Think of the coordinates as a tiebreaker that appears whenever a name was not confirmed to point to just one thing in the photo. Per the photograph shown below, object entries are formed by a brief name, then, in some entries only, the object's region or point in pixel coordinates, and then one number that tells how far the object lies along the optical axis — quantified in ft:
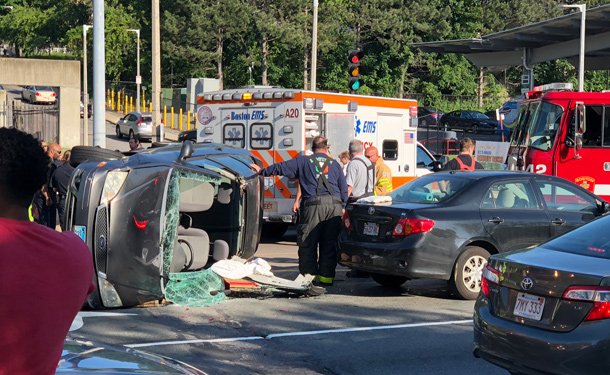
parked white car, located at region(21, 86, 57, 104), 163.51
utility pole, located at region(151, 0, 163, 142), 74.28
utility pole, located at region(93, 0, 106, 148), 46.03
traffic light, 64.38
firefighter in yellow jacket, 46.14
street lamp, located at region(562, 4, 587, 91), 107.55
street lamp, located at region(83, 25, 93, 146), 106.83
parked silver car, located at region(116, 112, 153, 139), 136.77
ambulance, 52.31
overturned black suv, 30.25
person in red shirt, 9.15
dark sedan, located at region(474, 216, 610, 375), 19.27
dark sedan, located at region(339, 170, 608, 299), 33.68
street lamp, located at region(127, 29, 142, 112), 153.08
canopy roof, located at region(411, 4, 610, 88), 120.26
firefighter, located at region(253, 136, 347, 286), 36.04
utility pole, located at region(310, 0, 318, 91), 99.08
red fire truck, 53.52
